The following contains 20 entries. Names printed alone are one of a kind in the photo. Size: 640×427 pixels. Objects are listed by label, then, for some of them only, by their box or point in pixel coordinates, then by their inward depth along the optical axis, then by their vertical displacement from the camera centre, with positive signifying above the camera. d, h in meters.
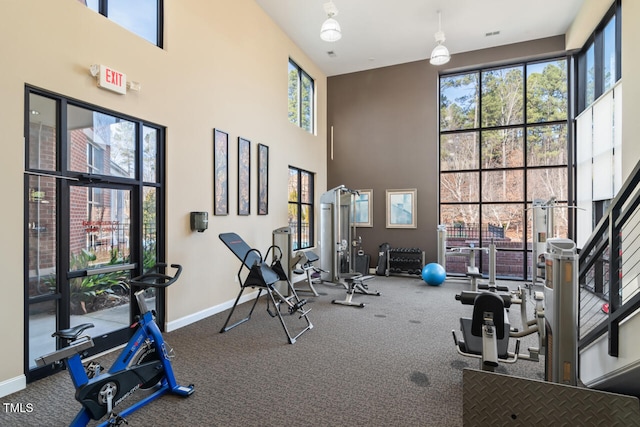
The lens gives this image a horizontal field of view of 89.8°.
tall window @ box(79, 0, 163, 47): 3.47 +2.32
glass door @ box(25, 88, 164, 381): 2.90 -0.04
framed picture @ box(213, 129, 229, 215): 4.82 +0.64
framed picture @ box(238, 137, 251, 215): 5.34 +0.65
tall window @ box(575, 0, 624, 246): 5.01 +1.61
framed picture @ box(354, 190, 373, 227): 8.48 +0.15
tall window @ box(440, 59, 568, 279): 7.07 +1.39
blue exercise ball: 6.72 -1.29
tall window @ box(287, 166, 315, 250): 7.26 +0.17
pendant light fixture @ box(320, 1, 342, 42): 5.04 +2.93
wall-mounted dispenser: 4.40 -0.10
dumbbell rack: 7.78 -1.15
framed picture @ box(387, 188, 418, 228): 8.05 +0.14
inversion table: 3.84 -0.73
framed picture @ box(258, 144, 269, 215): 5.86 +0.64
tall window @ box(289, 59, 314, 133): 7.34 +2.83
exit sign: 3.28 +1.41
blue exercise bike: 1.95 -1.10
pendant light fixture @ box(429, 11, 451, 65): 5.97 +2.98
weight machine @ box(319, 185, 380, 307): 6.03 -0.68
